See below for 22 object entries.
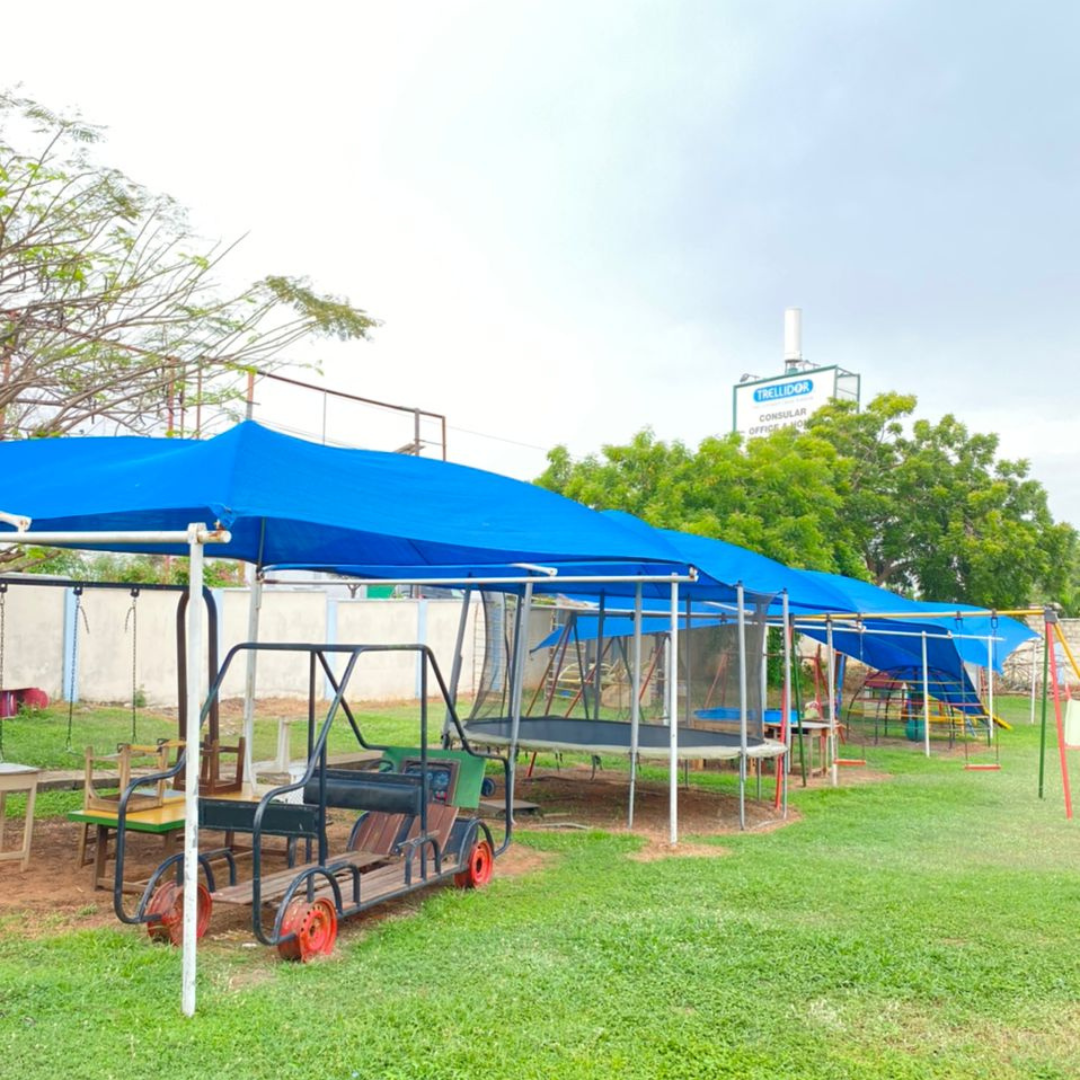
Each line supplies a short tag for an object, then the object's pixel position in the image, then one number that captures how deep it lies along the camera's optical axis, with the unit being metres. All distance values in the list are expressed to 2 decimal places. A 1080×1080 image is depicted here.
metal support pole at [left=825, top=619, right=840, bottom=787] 12.30
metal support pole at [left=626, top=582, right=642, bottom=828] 9.12
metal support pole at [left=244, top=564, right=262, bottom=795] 8.26
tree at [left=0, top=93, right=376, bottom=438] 8.95
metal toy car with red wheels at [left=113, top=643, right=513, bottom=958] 5.06
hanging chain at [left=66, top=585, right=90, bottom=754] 9.72
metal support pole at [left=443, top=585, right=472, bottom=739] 10.59
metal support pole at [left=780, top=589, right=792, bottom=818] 10.19
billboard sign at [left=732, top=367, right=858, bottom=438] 37.59
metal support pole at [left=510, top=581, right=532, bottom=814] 10.26
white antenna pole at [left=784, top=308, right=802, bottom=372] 40.19
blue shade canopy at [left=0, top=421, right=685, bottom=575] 5.51
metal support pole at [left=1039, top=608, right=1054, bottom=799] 9.68
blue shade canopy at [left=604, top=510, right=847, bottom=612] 8.70
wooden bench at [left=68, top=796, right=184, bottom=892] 6.04
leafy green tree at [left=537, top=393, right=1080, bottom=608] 19.47
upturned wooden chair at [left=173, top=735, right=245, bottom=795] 7.43
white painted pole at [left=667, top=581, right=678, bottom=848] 8.30
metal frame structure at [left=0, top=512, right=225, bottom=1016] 4.35
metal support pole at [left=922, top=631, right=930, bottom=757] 15.13
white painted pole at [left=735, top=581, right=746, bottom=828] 9.28
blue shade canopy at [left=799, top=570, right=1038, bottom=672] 13.23
